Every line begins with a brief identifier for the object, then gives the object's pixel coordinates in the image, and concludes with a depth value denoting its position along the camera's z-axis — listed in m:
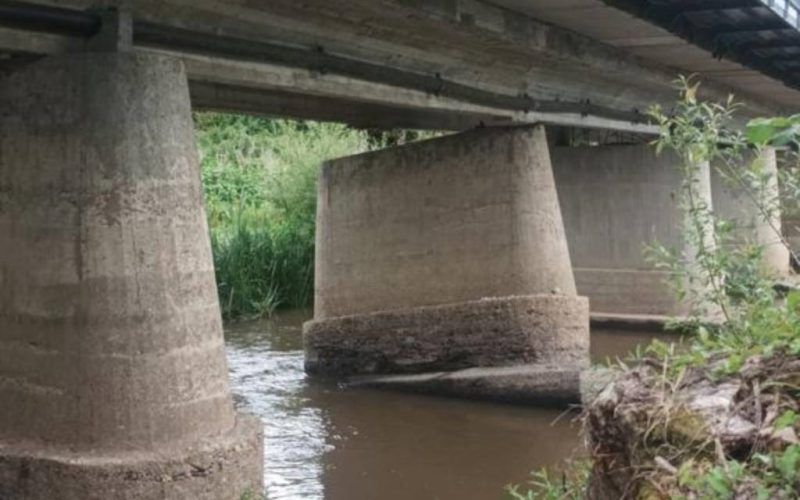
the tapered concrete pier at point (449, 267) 12.44
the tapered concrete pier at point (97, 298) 6.52
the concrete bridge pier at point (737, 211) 23.89
